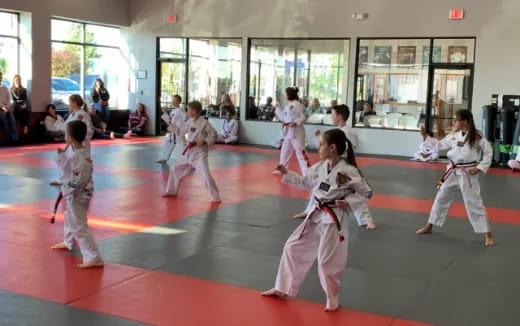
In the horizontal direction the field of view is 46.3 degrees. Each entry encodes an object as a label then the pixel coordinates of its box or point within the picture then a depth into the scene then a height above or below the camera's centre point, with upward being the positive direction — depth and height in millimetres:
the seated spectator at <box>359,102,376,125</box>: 15078 -250
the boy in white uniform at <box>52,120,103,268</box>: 4922 -807
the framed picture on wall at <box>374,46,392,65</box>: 14672 +1138
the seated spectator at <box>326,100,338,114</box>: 15077 -63
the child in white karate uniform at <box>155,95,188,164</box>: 8566 -434
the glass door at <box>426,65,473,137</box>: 14055 +224
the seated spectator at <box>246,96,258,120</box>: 16547 -330
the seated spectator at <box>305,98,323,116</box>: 15711 -208
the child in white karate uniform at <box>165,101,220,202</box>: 7809 -632
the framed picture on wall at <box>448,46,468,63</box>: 13898 +1158
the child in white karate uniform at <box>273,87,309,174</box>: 10383 -514
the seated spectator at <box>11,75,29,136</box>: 14414 -311
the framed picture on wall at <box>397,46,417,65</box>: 14422 +1139
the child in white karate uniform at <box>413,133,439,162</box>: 13767 -1162
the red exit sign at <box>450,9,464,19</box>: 13680 +2038
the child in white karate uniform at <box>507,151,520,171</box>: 12422 -1159
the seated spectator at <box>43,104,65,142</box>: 14695 -1032
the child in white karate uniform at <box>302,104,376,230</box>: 6887 -420
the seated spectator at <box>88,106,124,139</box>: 15238 -1043
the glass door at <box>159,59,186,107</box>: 17469 +435
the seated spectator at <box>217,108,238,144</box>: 16141 -858
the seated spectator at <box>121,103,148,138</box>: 17375 -780
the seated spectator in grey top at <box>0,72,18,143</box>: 13725 -645
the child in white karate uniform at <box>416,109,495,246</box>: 6176 -615
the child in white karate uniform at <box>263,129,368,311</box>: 4117 -822
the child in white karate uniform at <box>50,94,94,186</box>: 8008 -252
